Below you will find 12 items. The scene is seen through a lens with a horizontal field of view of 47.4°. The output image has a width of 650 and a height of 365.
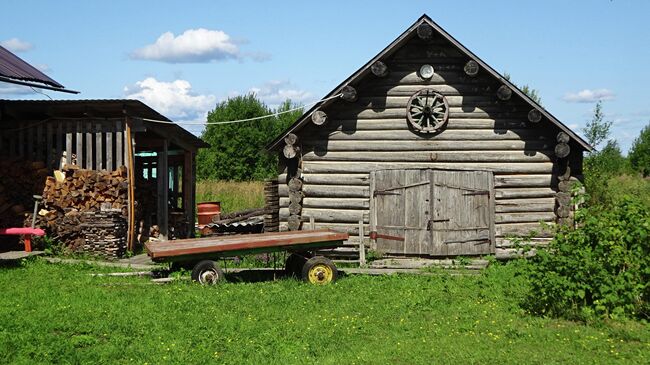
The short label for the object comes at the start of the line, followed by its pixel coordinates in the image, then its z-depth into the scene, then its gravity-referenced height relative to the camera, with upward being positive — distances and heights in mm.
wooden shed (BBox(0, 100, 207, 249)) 18609 +1481
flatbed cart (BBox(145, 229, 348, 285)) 13848 -1100
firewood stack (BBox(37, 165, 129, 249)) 18344 -122
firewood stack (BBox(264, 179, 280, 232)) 18766 -433
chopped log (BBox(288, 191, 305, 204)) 17703 -142
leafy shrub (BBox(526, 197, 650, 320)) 10594 -1134
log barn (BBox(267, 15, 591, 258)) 17281 +818
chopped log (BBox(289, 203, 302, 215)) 17719 -406
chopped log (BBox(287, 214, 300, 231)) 17734 -742
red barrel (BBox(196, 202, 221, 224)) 23859 -650
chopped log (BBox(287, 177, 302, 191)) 17688 +169
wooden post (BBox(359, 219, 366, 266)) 16859 -1362
